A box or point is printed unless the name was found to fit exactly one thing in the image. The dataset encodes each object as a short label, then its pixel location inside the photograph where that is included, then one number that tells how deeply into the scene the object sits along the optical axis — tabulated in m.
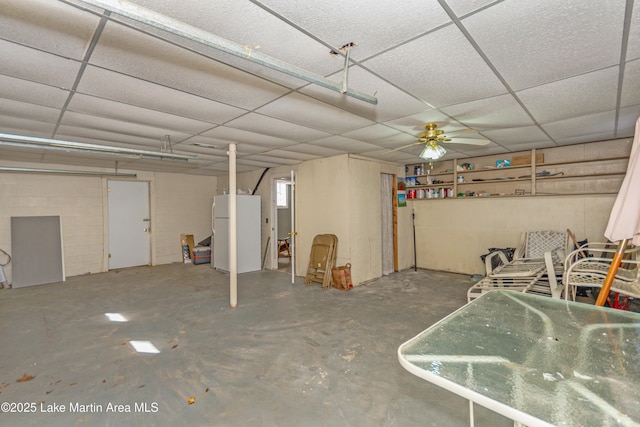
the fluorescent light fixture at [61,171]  4.70
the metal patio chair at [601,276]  2.33
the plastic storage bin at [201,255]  6.98
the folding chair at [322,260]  4.90
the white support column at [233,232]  3.93
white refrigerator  6.09
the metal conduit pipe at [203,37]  0.98
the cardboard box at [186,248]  7.30
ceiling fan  3.27
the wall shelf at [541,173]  4.29
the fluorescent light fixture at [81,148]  2.79
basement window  9.31
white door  6.37
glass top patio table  0.80
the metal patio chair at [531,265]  3.43
